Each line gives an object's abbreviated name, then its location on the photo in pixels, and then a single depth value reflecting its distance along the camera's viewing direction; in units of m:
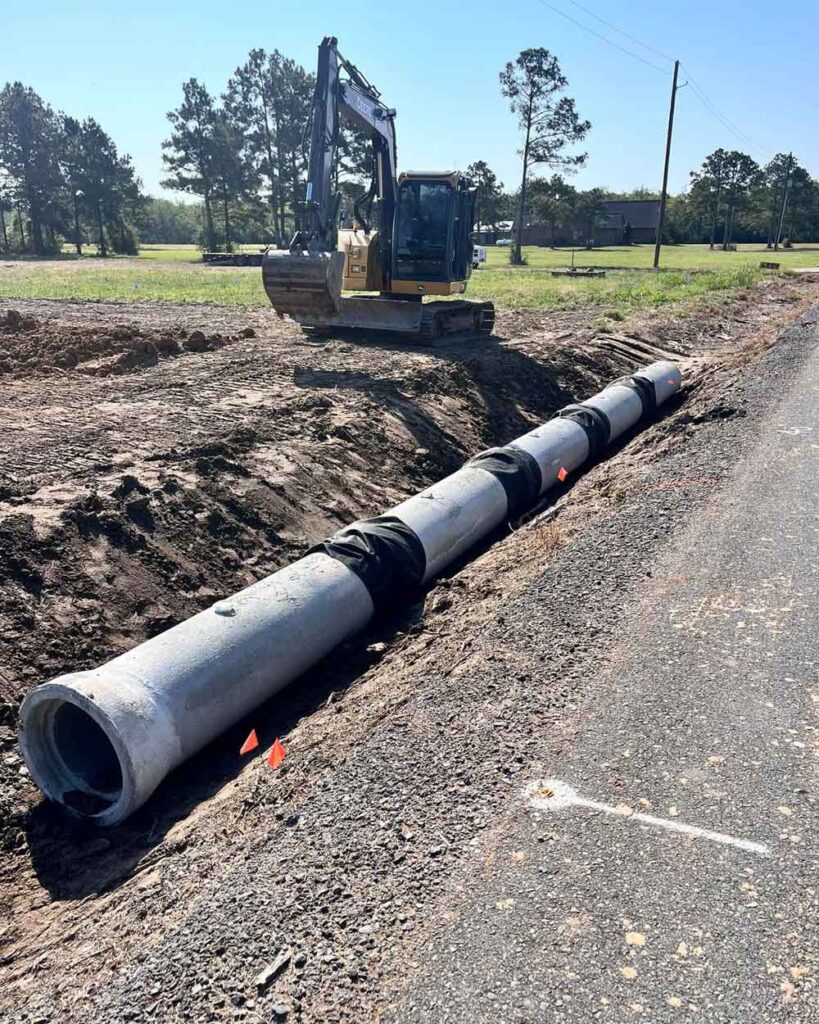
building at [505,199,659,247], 83.38
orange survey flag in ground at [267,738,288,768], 4.79
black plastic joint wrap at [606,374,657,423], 13.41
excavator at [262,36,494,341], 14.94
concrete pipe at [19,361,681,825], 4.61
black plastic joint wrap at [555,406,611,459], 11.29
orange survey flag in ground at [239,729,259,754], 5.43
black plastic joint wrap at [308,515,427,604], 6.57
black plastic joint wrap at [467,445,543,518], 8.94
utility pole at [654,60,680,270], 42.79
